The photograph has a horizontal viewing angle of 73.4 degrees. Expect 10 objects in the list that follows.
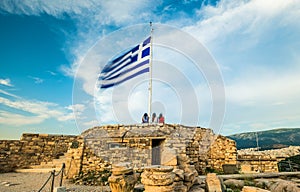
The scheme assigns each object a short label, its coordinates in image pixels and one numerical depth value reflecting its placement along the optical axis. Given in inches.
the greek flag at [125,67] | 443.8
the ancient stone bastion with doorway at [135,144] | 438.3
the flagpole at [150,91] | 467.5
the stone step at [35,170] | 510.4
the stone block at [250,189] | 224.7
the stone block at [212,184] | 242.2
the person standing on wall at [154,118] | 506.6
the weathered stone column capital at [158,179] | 194.9
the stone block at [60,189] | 262.1
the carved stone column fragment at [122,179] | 222.8
